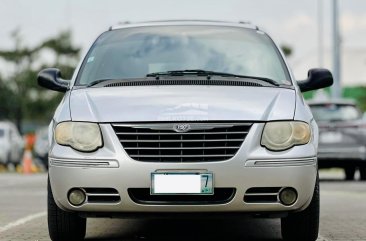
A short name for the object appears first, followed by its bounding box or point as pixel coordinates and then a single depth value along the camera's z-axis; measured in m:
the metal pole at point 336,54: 33.69
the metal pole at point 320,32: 53.97
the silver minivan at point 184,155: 6.62
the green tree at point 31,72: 77.56
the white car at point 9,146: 30.91
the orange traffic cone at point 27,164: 26.72
